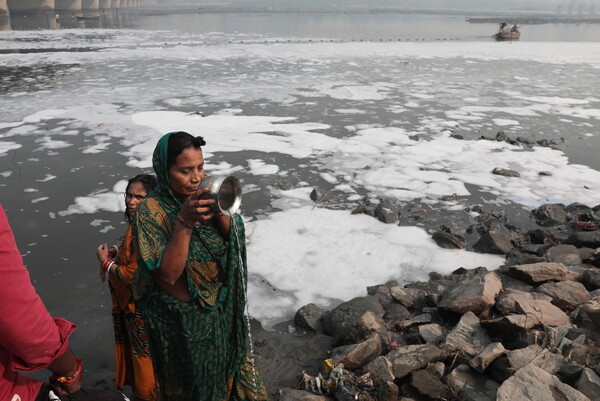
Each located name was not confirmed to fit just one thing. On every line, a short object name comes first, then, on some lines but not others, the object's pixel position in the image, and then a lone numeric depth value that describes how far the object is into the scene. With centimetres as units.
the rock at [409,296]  373
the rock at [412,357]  266
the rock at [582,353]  241
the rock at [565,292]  332
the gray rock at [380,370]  261
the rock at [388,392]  249
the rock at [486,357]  252
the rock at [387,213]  536
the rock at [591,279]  355
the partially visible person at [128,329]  215
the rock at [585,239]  453
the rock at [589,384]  213
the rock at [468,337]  280
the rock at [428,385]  248
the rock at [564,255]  412
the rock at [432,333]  304
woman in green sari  174
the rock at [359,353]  282
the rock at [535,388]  215
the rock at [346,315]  331
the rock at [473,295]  328
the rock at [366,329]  316
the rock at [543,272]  368
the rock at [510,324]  283
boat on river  3450
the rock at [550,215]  531
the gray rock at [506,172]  679
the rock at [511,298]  322
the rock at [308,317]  356
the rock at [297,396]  253
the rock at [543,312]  296
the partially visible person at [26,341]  111
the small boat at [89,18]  5191
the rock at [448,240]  481
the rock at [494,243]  461
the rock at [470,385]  236
